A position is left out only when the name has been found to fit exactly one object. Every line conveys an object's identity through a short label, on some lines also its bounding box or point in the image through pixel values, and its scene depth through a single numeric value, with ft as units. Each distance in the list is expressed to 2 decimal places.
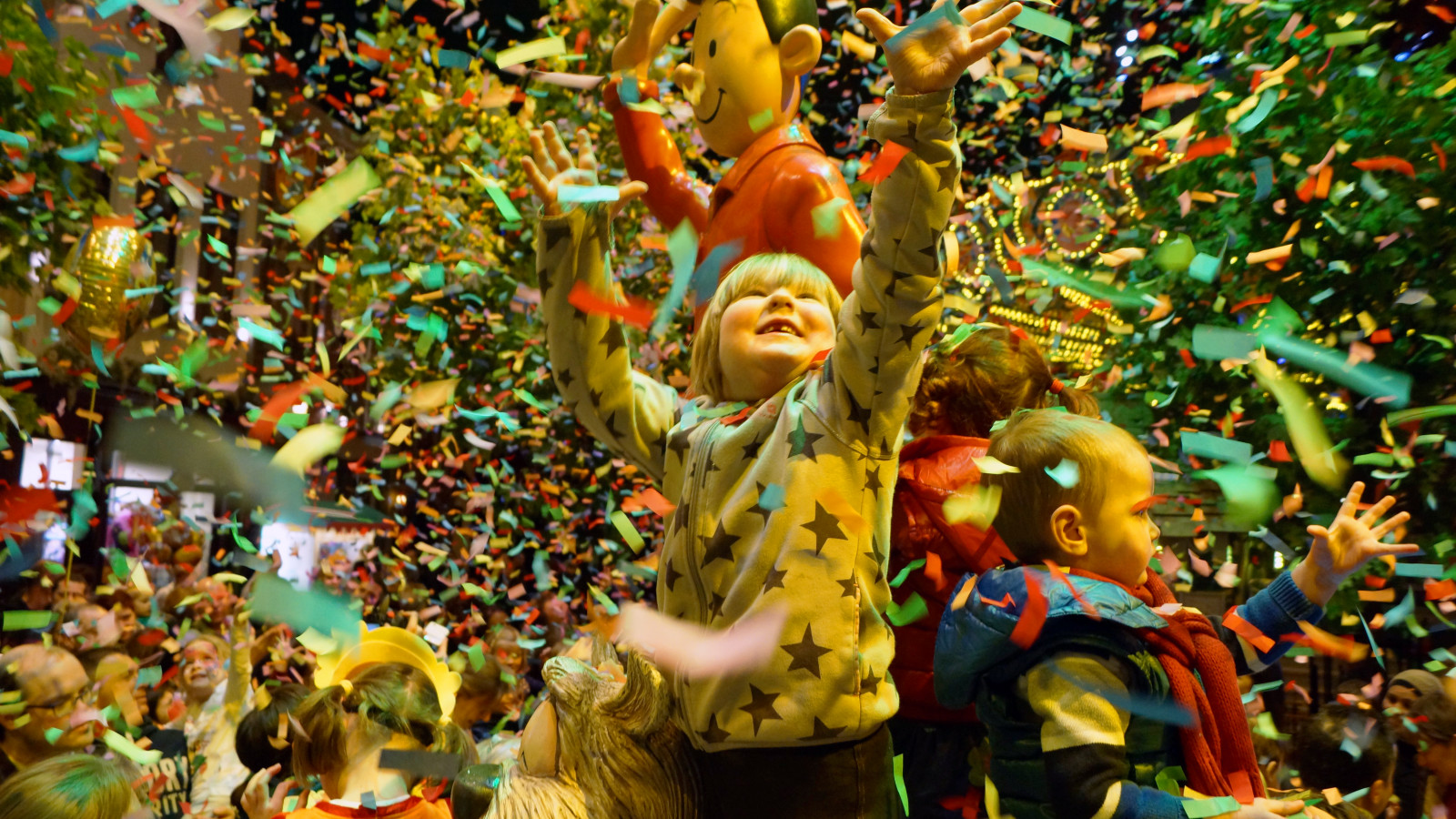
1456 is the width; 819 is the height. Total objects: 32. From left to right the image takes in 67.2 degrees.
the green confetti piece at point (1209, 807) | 5.25
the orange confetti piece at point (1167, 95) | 10.28
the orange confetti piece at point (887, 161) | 5.47
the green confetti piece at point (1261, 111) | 8.73
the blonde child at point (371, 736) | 9.28
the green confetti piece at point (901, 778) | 6.94
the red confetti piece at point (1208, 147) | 9.80
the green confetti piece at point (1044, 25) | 6.46
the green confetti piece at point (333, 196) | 9.02
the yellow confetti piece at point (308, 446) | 9.72
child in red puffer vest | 7.23
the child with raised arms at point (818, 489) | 5.40
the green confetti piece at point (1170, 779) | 5.85
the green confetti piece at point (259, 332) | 11.50
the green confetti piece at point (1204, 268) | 8.19
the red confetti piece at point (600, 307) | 7.41
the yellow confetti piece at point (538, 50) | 8.87
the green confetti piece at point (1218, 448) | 7.55
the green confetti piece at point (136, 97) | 11.21
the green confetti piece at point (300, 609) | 8.86
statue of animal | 6.11
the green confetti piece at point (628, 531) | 8.67
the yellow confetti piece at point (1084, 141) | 8.98
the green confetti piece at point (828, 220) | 8.11
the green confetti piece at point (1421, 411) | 9.71
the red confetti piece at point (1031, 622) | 5.73
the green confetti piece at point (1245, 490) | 7.99
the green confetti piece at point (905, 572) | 7.54
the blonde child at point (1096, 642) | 5.56
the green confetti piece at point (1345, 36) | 14.07
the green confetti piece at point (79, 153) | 12.67
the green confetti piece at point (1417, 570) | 8.80
